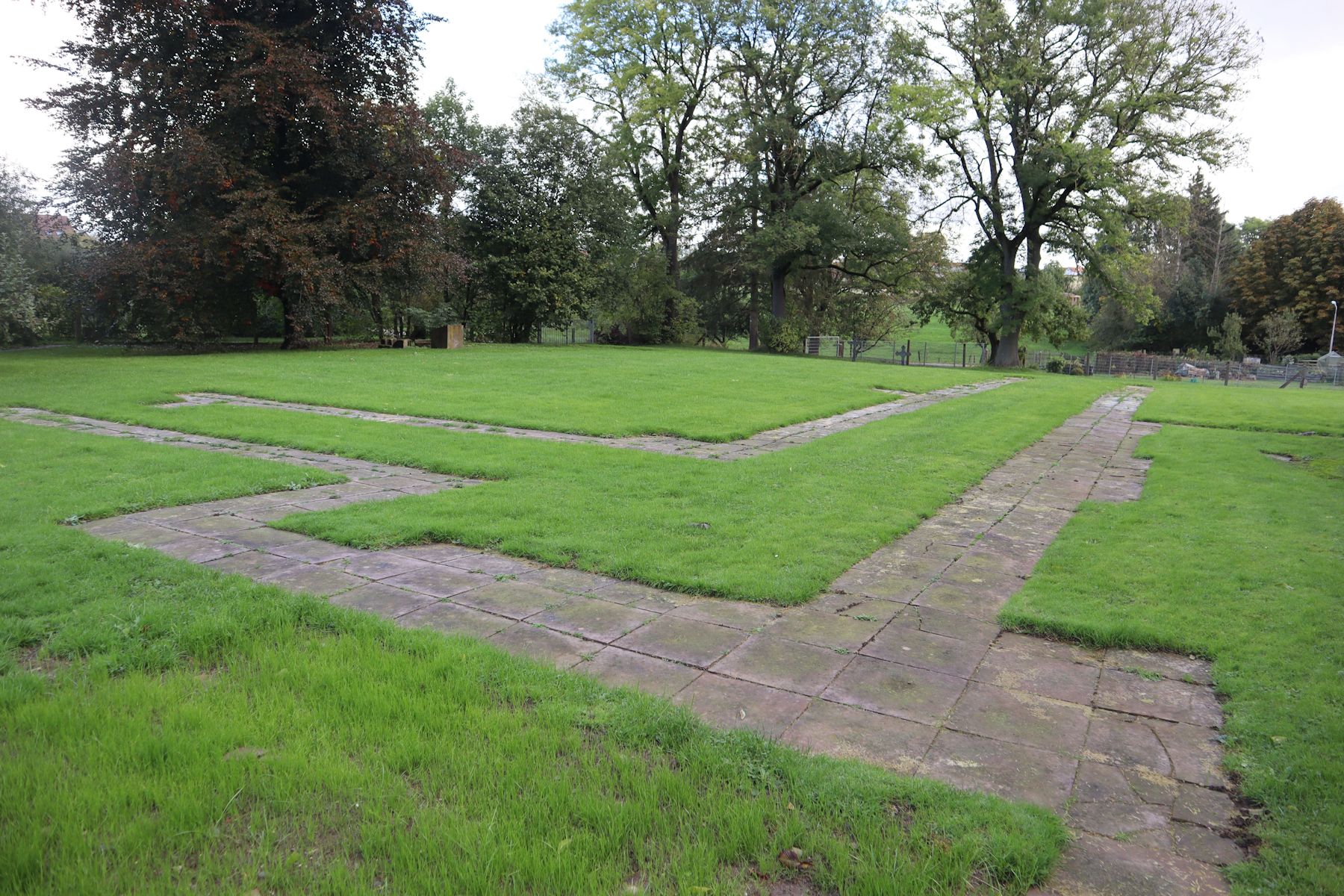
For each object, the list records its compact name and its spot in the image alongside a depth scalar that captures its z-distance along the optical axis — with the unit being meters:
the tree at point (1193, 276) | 49.28
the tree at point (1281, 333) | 43.09
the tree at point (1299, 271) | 45.03
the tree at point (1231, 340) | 44.09
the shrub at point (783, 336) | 33.31
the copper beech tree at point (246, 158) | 18.80
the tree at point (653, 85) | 32.06
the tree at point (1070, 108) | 26.83
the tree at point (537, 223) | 29.38
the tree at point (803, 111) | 30.95
